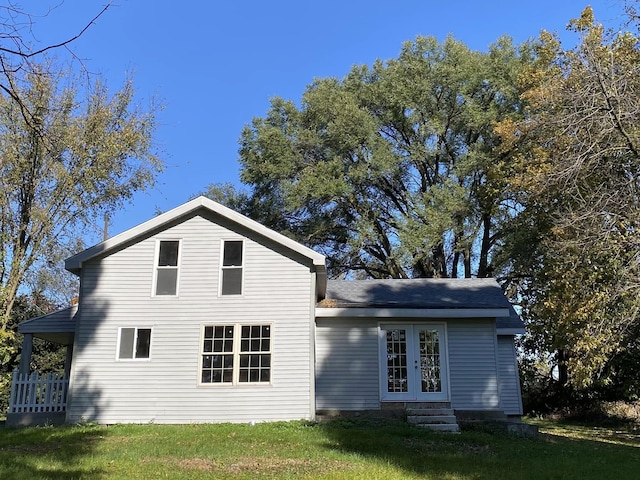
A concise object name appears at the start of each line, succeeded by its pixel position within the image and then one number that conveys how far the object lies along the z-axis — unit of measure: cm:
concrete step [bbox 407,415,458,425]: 1340
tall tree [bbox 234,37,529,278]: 2434
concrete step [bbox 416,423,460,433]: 1297
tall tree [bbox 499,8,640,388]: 1155
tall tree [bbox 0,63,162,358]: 1966
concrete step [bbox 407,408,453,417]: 1385
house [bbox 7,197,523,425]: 1387
